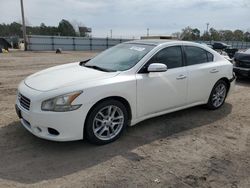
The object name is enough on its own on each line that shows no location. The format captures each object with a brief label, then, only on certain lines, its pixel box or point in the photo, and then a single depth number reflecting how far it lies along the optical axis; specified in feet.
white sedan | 9.13
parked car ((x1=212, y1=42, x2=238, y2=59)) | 43.36
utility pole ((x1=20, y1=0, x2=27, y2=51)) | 79.16
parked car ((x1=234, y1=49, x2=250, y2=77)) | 23.36
